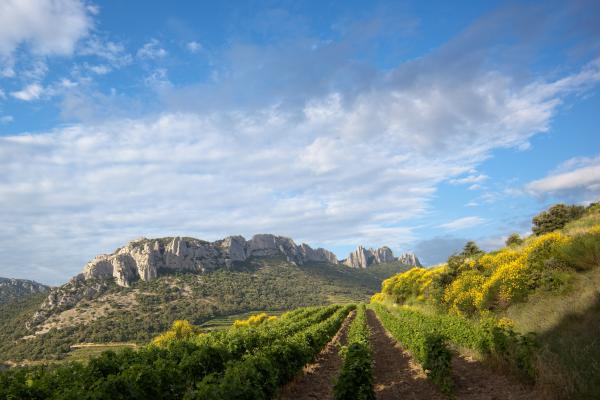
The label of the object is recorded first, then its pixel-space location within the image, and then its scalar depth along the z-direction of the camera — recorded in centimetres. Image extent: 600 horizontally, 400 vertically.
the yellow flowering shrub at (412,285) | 4074
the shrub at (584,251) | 1861
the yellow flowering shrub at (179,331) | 5591
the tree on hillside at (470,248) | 4608
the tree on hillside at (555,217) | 4056
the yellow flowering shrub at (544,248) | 2084
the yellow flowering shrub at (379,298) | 6631
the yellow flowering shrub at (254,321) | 6097
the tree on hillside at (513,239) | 4141
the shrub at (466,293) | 2428
